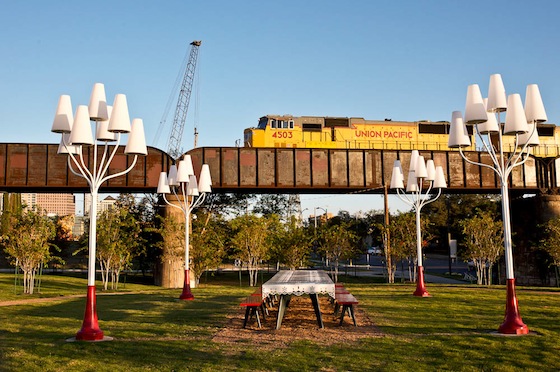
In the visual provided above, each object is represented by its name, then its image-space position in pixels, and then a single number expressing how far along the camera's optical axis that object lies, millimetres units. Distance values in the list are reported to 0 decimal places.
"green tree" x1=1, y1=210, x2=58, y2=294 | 27391
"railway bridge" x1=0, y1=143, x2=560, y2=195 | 34781
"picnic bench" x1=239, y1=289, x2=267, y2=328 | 13367
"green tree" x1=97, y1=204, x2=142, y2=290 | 30859
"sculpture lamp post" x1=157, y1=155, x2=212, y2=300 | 22766
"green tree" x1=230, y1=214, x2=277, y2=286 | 33969
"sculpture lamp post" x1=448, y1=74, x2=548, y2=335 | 13250
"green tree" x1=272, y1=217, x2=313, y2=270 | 36344
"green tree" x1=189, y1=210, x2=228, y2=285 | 31906
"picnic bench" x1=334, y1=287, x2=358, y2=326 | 13302
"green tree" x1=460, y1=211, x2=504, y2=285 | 33500
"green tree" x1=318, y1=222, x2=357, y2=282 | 37969
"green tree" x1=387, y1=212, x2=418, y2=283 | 34469
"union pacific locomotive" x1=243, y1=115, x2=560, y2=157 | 44031
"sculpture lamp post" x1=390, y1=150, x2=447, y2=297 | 22609
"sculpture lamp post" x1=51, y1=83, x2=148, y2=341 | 12664
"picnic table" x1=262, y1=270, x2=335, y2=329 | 13270
